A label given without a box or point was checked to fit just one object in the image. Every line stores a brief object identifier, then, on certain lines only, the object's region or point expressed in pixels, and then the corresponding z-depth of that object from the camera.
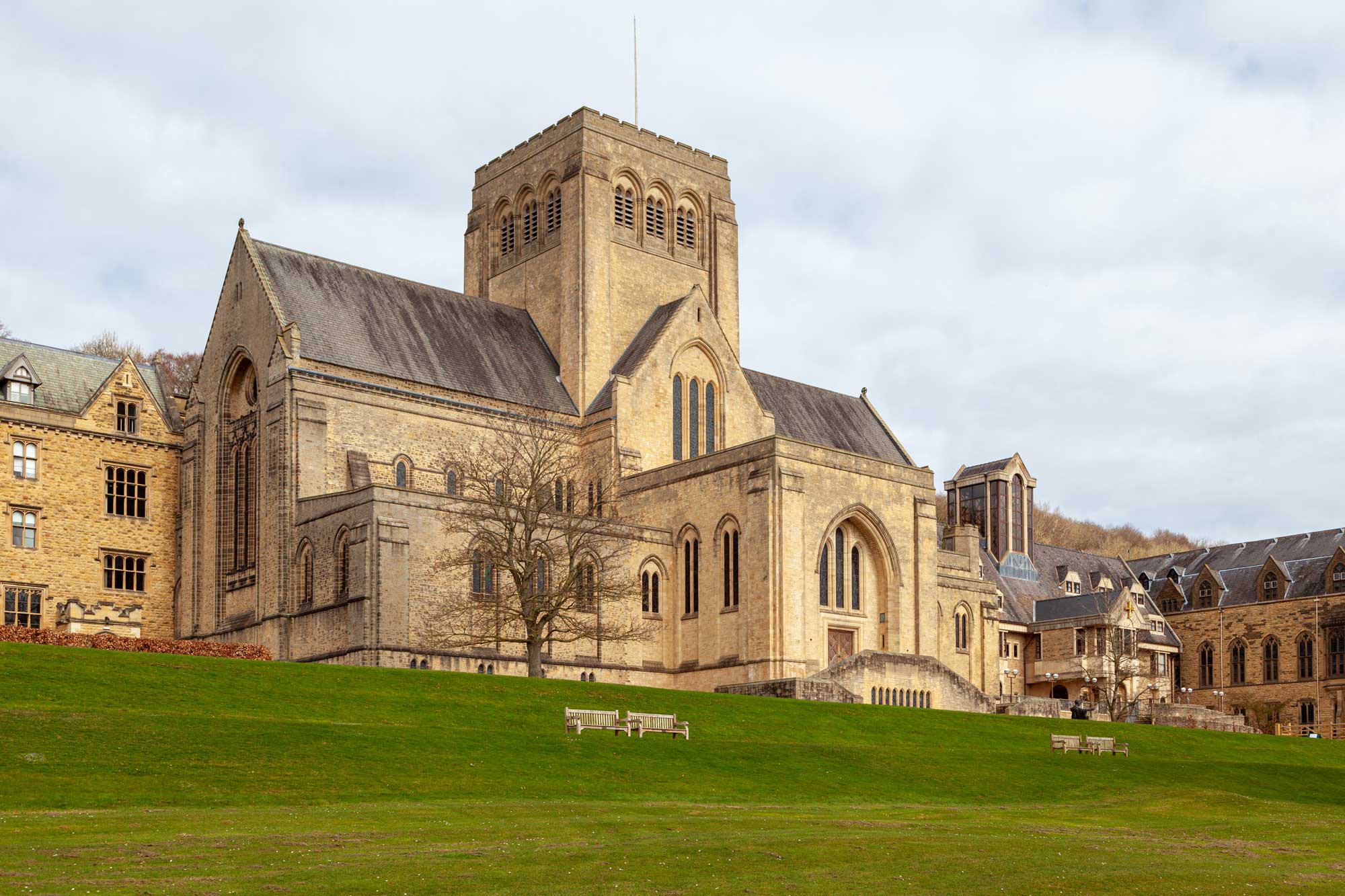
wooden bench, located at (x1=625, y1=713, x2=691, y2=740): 38.81
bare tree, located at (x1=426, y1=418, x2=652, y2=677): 54.47
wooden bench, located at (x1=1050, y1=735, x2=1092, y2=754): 45.28
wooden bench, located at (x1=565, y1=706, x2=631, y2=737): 37.84
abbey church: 58.41
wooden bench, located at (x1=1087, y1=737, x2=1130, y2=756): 45.75
